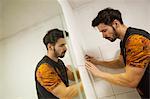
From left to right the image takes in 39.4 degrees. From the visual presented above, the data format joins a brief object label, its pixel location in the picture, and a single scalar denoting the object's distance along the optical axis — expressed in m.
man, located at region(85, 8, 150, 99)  1.00
